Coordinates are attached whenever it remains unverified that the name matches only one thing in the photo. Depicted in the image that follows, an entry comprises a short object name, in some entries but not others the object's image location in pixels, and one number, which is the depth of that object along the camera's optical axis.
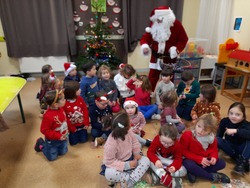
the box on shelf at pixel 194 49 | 3.52
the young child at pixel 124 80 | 2.63
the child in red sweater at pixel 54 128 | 1.68
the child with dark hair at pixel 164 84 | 2.45
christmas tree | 3.57
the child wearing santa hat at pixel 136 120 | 1.88
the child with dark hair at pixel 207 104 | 2.05
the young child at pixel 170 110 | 2.05
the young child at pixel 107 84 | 2.48
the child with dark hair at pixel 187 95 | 2.46
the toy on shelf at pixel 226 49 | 3.49
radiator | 4.11
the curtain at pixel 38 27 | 3.76
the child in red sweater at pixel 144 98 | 2.44
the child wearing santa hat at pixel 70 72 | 2.56
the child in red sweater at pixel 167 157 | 1.42
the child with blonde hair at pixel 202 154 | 1.51
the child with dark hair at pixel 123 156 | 1.37
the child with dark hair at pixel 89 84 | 2.39
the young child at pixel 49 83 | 2.39
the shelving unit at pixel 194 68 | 3.41
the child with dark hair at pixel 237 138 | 1.62
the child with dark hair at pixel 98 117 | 1.95
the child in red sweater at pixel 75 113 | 1.90
